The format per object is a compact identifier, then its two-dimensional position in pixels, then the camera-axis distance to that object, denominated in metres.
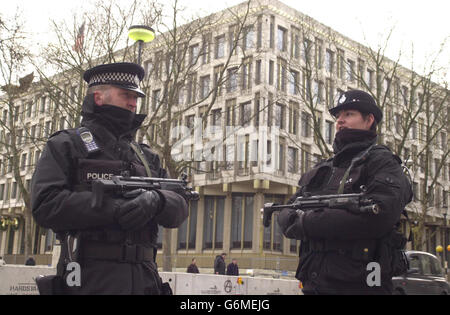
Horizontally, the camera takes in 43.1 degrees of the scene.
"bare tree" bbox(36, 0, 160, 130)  21.17
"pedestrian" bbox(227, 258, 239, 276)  24.14
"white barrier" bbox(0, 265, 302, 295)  13.30
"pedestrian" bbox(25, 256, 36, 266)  26.56
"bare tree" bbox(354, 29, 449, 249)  24.98
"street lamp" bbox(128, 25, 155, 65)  15.57
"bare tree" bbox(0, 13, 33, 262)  18.03
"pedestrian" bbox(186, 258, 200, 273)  25.62
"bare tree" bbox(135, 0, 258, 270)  20.47
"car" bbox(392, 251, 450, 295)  13.35
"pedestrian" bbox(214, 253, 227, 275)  23.81
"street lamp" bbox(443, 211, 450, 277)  53.07
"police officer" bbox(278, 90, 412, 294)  3.88
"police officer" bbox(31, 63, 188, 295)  3.30
